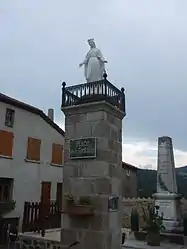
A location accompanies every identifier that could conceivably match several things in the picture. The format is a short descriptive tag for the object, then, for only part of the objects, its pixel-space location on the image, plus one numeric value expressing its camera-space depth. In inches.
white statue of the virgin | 307.9
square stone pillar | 260.5
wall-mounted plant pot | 257.9
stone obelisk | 537.3
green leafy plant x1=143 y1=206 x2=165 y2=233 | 460.1
